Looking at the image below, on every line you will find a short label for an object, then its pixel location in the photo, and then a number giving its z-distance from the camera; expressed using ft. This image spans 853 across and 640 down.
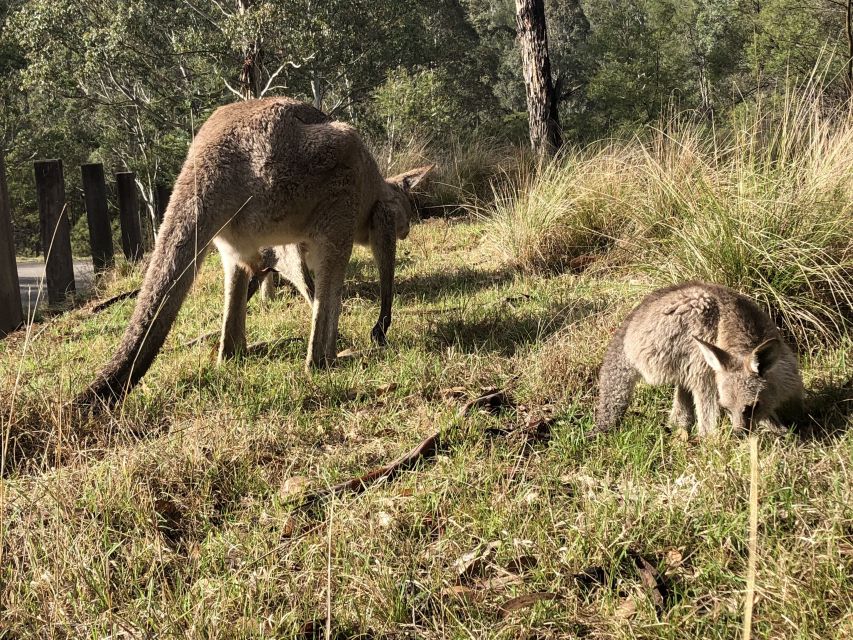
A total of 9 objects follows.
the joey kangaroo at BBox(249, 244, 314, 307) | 17.54
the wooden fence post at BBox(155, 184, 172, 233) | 38.04
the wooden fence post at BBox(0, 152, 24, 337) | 20.61
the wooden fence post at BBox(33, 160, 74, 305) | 26.27
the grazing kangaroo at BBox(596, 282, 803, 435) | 9.43
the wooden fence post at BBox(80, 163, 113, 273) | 30.42
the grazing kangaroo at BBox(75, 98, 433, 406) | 11.37
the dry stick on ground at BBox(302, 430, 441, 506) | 8.96
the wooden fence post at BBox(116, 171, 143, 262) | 32.17
